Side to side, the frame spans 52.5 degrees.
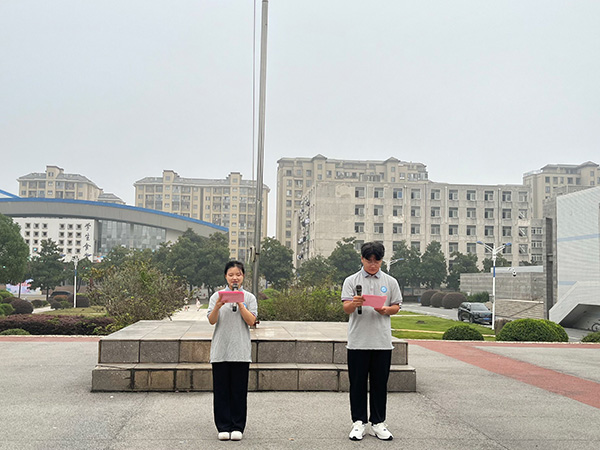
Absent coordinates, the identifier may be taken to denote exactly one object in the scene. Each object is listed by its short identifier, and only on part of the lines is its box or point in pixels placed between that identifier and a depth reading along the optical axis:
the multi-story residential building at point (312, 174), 124.12
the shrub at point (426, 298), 62.42
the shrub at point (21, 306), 38.12
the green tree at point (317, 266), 67.81
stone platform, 7.34
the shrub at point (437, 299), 58.00
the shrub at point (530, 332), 16.58
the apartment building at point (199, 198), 145.38
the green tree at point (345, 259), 71.56
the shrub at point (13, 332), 16.03
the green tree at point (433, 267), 75.25
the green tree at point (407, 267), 75.06
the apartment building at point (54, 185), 148.12
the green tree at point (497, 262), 78.48
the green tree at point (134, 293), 16.02
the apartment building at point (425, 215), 84.44
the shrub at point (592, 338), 17.44
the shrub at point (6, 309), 34.82
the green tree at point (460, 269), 76.21
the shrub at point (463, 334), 16.34
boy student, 5.21
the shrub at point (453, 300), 55.19
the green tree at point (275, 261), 68.56
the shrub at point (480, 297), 56.50
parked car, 34.19
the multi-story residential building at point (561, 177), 127.81
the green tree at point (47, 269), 59.56
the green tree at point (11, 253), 46.69
